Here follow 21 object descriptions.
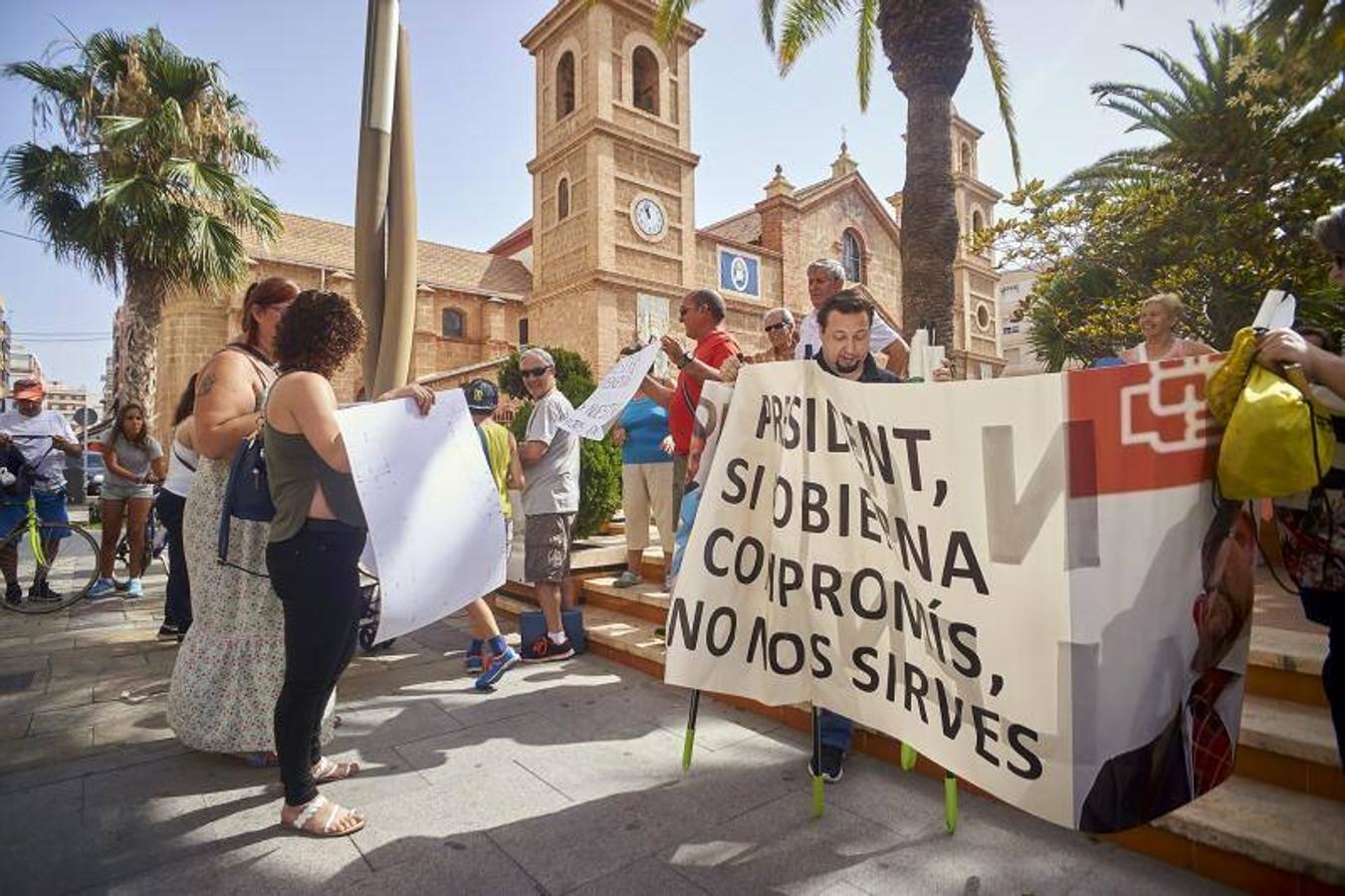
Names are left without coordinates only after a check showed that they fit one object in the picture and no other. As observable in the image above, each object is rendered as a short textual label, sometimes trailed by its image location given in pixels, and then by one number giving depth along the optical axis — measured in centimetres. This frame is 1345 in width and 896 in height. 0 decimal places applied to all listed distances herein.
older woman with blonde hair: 431
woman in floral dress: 299
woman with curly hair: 231
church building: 2008
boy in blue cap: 413
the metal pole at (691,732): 281
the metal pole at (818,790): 255
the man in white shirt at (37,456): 633
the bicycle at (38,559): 630
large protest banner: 183
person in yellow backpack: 185
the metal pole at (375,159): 323
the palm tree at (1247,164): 948
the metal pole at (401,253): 328
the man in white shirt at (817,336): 404
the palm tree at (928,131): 714
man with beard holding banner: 287
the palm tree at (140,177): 1159
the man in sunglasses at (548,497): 457
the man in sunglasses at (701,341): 391
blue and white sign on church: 2375
